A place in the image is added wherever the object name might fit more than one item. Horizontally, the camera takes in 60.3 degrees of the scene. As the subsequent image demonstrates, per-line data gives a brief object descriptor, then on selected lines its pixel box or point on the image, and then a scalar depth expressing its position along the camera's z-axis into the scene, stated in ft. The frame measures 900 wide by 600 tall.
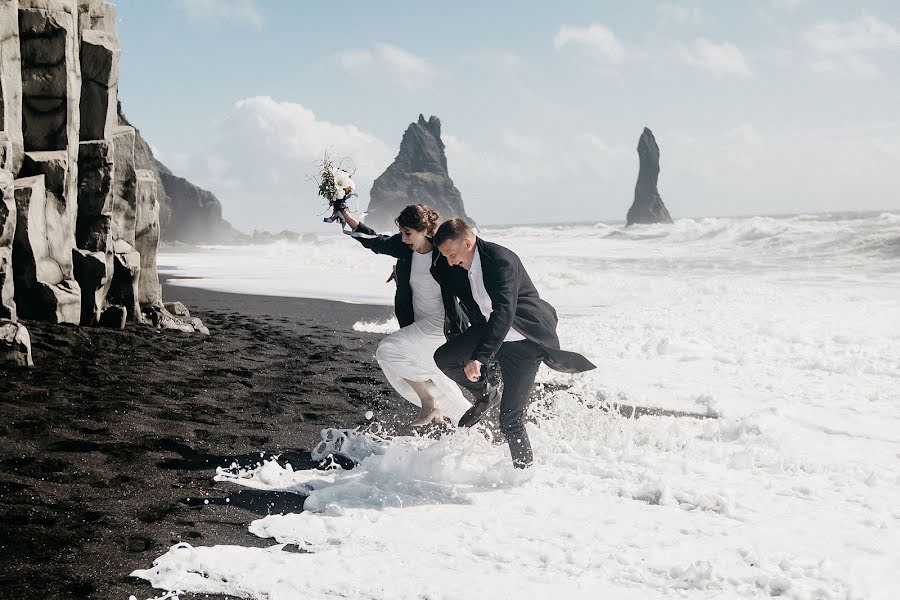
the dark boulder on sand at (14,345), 24.38
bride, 19.56
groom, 16.44
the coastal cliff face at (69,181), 29.27
